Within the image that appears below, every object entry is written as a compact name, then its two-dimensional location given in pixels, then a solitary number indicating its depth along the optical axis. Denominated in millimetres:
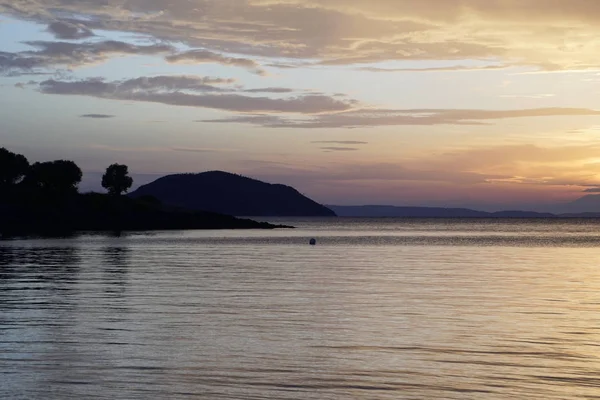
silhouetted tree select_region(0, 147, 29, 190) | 192000
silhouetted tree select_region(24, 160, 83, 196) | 199125
